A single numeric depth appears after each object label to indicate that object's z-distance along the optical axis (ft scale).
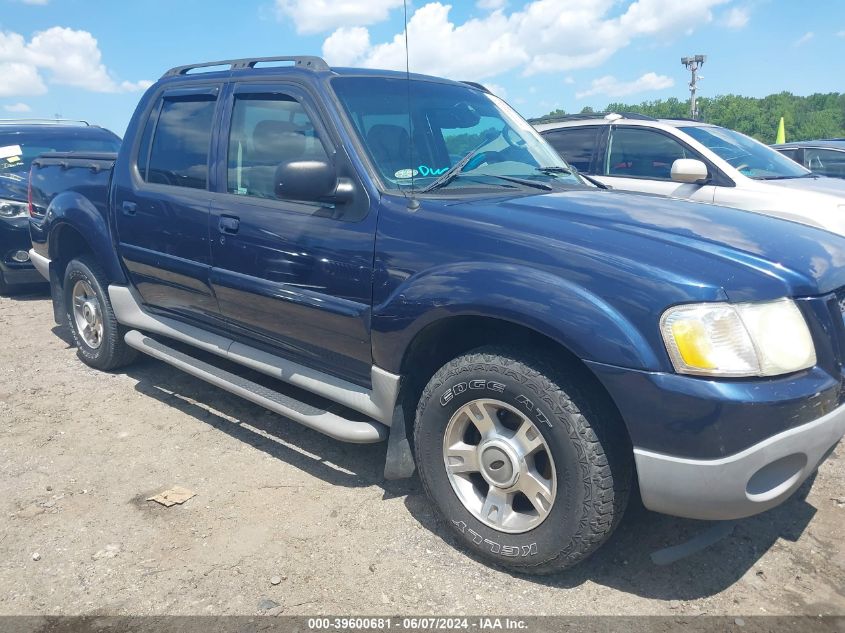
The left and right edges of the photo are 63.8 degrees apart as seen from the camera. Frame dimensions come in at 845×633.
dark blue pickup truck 7.18
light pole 136.36
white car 19.33
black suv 24.27
